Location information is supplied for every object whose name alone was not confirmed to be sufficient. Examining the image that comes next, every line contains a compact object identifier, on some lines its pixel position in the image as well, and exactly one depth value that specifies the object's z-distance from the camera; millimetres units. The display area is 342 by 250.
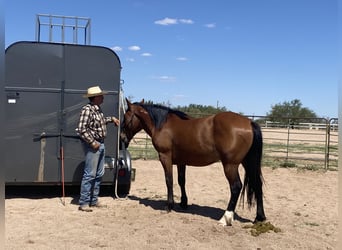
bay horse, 4875
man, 5500
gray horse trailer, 6031
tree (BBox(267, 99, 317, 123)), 52000
